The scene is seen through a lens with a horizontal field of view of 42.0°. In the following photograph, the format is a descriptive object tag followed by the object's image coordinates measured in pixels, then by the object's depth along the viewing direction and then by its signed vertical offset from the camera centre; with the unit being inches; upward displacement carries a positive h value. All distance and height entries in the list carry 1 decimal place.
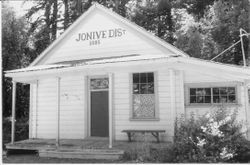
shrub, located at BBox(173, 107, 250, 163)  325.4 -40.9
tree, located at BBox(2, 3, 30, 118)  757.3 +122.7
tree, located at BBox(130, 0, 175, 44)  1010.8 +266.0
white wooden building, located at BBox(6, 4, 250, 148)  407.2 +26.8
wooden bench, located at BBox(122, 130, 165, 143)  425.3 -41.6
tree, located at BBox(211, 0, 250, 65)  850.1 +203.1
